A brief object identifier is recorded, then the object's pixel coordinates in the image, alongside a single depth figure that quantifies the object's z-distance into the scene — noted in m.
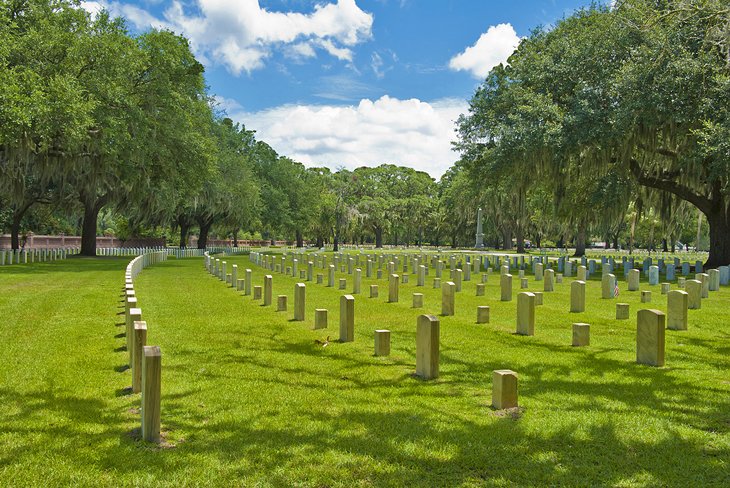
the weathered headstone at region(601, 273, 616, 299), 14.65
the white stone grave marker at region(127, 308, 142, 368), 6.14
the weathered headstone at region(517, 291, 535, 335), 9.20
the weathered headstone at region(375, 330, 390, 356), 7.65
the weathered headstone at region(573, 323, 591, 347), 8.37
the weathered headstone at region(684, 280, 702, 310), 12.13
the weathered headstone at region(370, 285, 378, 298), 15.02
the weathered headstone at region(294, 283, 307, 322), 10.73
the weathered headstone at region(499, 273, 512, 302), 14.58
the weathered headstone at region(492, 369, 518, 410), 5.26
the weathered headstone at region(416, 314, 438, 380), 6.38
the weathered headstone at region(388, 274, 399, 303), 13.95
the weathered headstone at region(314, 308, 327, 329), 9.74
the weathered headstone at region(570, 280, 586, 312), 12.14
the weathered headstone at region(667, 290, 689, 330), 9.47
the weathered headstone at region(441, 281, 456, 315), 11.61
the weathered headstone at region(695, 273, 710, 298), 14.42
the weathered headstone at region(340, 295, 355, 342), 8.47
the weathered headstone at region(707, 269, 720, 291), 15.98
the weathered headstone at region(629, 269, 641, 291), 16.44
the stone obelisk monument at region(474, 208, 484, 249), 53.28
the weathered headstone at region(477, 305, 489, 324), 10.61
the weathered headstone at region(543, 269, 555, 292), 16.42
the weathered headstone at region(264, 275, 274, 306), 12.83
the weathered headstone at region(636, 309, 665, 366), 6.98
